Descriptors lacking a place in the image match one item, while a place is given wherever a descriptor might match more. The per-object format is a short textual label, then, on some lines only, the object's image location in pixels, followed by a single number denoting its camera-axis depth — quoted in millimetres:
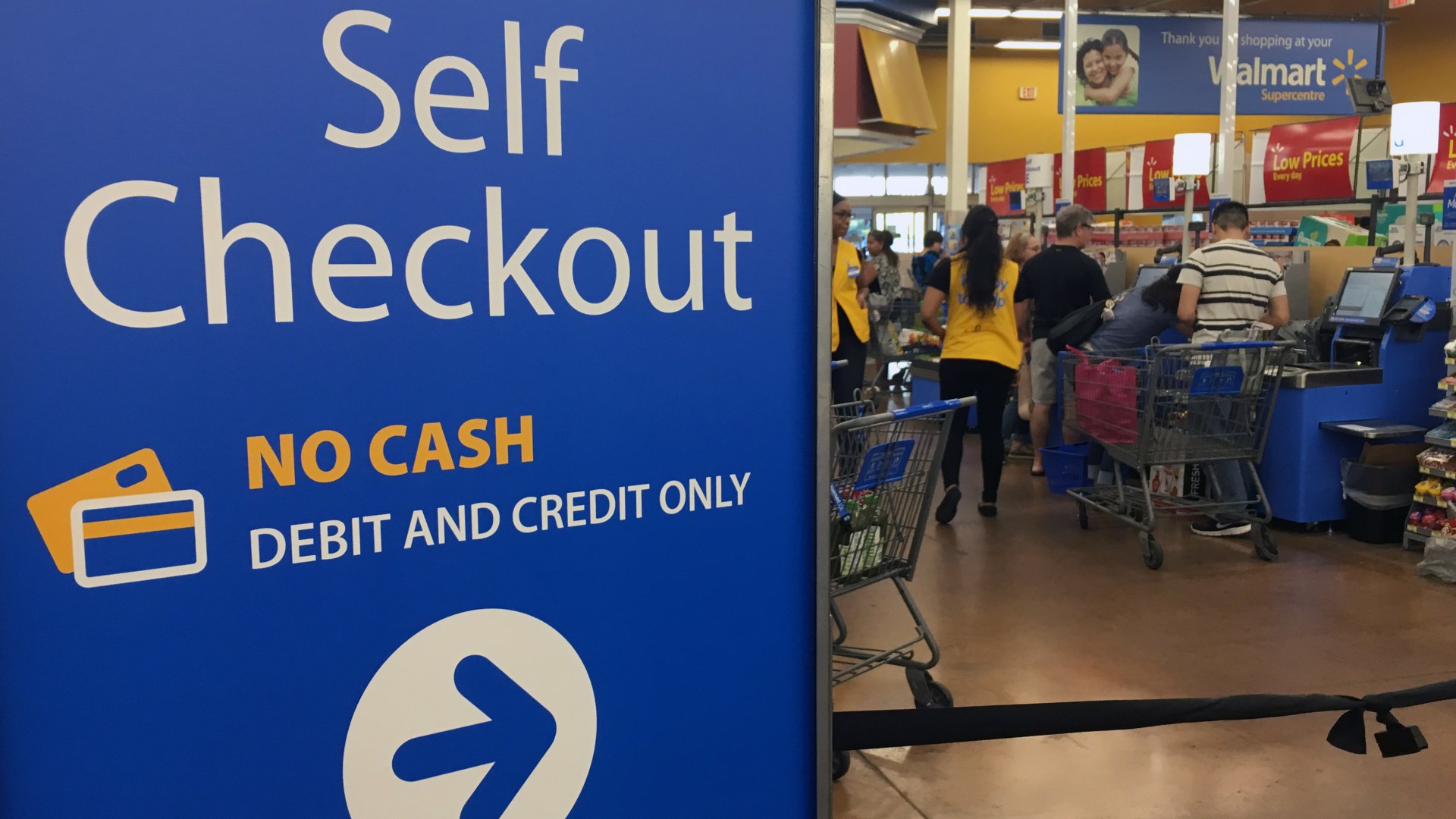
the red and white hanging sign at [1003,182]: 16031
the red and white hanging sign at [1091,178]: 14039
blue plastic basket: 6523
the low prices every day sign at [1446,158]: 10070
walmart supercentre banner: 12391
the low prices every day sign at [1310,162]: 10766
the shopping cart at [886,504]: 3238
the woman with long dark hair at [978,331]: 5848
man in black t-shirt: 6785
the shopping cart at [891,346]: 10789
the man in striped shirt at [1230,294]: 5785
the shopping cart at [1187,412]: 5371
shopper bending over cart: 6328
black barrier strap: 2262
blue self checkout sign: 1201
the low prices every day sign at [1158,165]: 12039
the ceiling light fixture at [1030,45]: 23702
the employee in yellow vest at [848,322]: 6113
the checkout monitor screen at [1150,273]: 7434
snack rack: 5156
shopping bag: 5566
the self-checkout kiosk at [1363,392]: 5695
